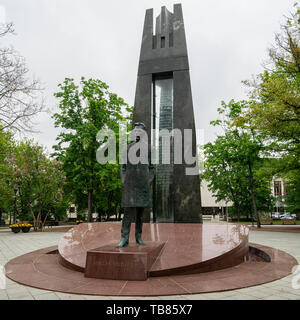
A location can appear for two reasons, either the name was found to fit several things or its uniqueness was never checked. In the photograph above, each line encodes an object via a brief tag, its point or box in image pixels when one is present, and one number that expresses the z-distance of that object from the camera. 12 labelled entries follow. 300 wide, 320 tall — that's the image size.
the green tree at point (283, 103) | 12.62
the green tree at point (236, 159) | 20.67
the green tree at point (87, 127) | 21.27
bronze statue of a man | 5.50
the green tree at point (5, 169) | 20.52
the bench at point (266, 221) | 26.86
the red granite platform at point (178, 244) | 5.41
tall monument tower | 11.18
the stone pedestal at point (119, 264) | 4.83
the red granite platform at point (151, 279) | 4.30
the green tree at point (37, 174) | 21.55
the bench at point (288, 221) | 27.83
